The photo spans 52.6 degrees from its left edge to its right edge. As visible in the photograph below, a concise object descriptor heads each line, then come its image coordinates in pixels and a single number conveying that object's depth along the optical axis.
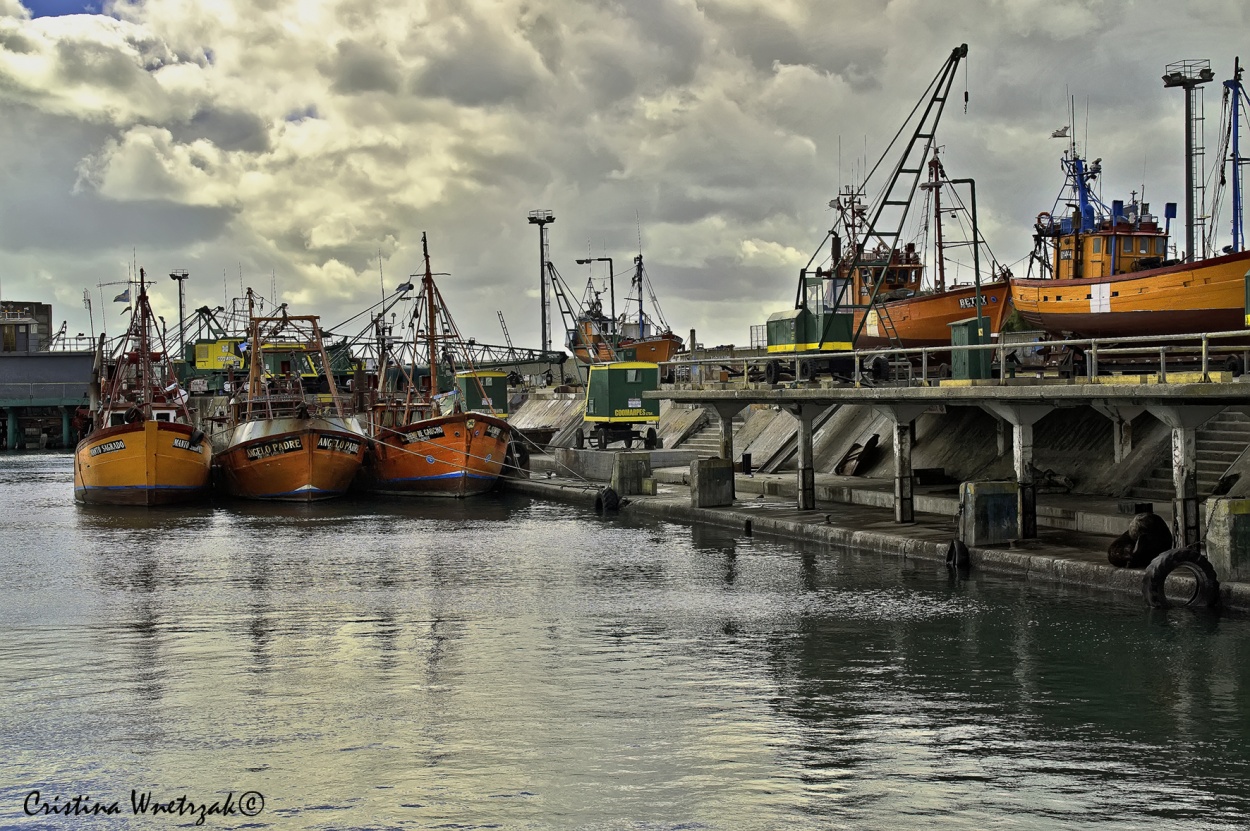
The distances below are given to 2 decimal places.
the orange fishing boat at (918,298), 50.62
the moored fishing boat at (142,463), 47.62
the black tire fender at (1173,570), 19.77
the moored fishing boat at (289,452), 47.69
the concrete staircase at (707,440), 49.66
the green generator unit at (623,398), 51.09
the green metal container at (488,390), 75.49
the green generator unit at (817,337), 39.72
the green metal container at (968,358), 26.68
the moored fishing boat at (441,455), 49.25
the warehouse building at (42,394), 113.06
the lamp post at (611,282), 97.49
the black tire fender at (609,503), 39.84
